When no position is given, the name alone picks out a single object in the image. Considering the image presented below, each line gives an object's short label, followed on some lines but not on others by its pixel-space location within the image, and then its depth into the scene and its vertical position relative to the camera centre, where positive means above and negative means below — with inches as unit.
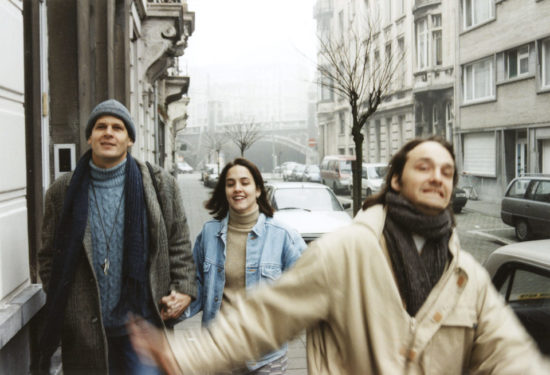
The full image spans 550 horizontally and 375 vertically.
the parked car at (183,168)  3324.3 -25.9
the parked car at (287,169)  2066.9 -24.9
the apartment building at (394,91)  1470.2 +171.0
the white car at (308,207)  399.9 -33.7
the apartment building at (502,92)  914.7 +115.2
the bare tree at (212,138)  3331.2 +145.8
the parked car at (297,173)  1870.1 -35.3
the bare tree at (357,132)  576.1 +28.4
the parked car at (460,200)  878.4 -57.9
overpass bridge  3661.4 +107.3
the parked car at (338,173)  1275.8 -24.6
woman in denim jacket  133.4 -19.4
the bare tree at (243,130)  1432.1 +171.4
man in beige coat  72.4 -19.0
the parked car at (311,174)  1706.8 -34.8
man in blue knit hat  117.7 -18.5
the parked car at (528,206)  542.3 -43.6
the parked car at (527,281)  120.1 -25.6
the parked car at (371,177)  1065.1 -28.8
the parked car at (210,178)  1526.8 -37.8
